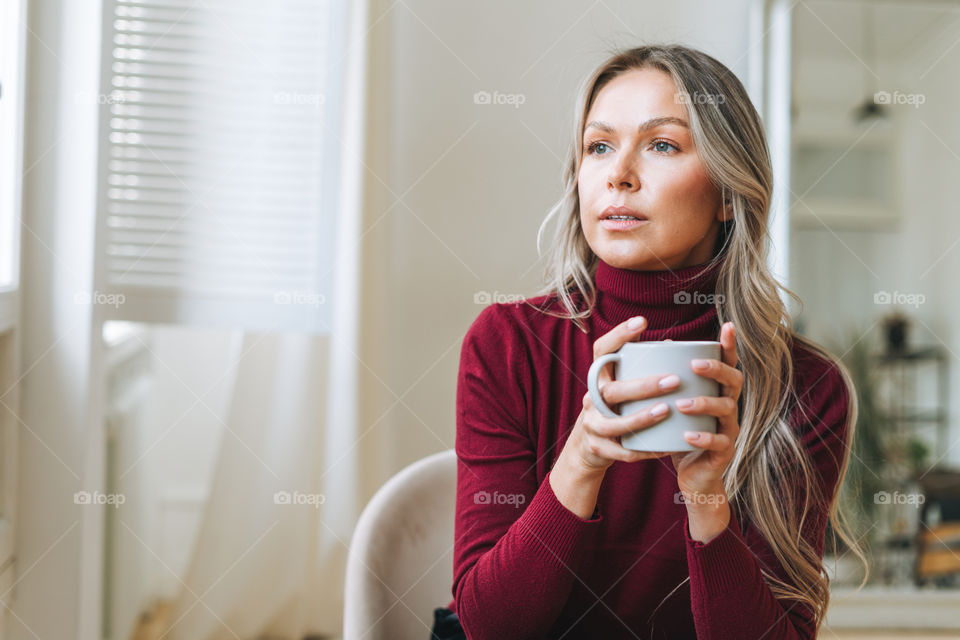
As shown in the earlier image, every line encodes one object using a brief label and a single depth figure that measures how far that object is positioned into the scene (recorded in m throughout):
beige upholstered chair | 1.03
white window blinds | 1.69
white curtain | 1.75
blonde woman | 0.93
